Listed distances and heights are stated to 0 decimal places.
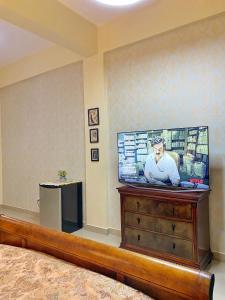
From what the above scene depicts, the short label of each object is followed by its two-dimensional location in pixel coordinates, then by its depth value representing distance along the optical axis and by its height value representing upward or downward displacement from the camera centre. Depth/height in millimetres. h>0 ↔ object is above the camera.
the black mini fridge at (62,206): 3609 -891
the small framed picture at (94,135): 3701 +210
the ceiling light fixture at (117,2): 2544 +1584
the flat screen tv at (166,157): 2516 -115
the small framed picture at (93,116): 3672 +499
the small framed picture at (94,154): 3691 -88
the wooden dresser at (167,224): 2436 -858
